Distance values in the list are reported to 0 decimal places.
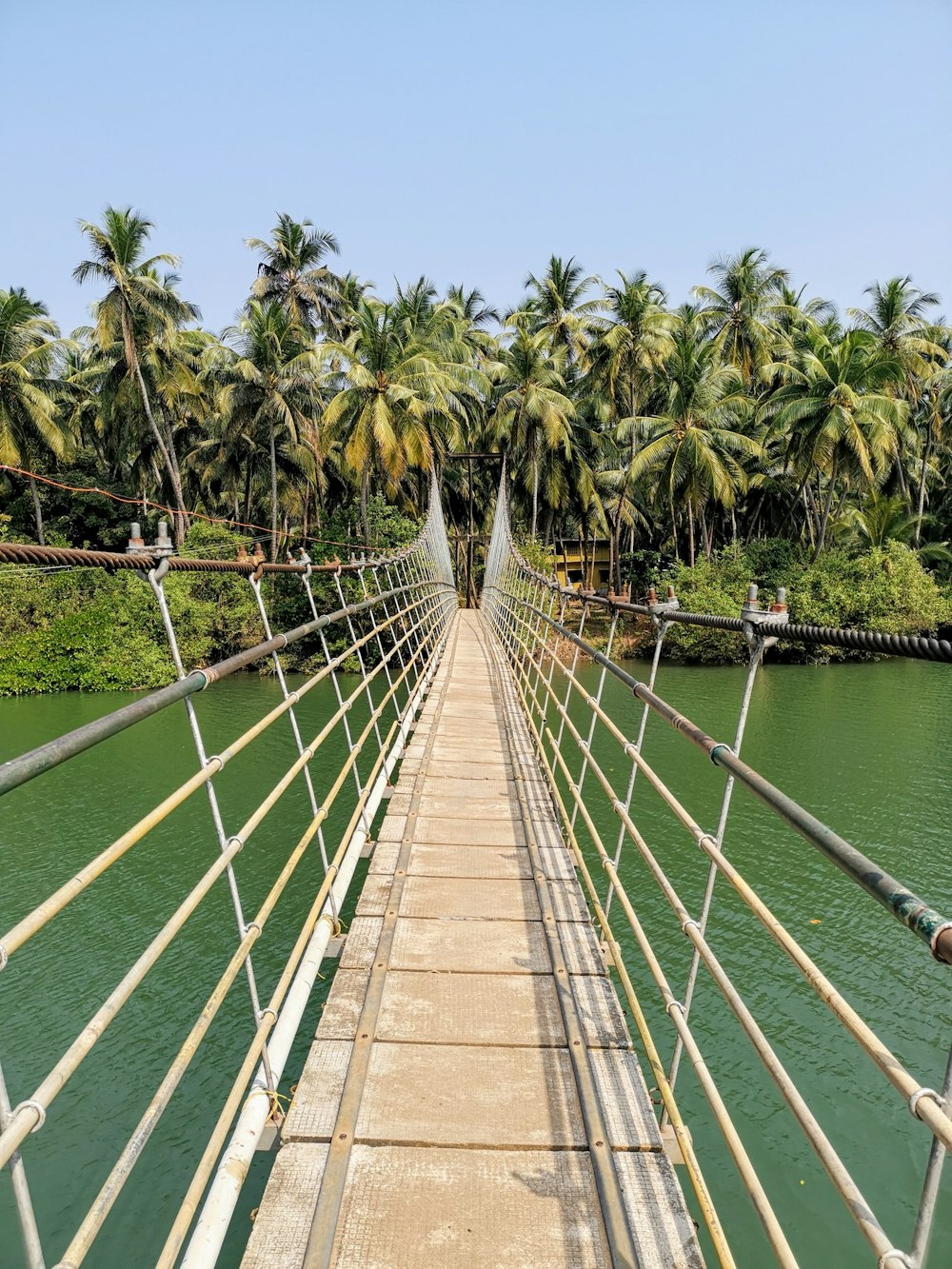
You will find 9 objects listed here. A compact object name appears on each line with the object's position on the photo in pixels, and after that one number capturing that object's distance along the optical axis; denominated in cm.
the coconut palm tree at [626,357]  2094
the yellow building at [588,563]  3155
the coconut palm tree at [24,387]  1925
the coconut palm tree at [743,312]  2261
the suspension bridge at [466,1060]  96
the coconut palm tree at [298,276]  2300
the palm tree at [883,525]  2064
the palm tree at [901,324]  2236
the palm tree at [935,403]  2248
